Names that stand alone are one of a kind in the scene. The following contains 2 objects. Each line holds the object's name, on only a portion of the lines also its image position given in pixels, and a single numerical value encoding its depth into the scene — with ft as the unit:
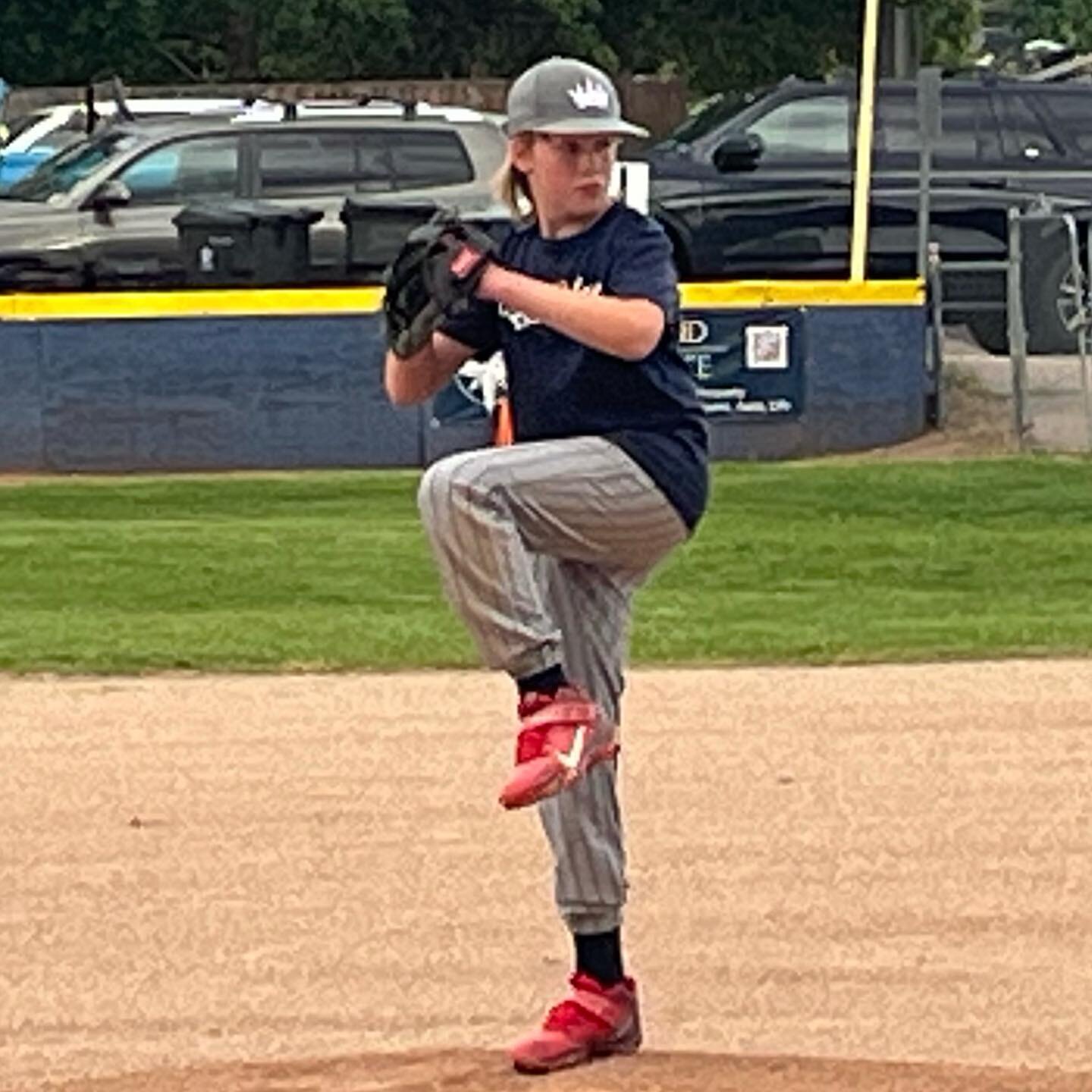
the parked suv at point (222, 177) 77.20
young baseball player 19.17
